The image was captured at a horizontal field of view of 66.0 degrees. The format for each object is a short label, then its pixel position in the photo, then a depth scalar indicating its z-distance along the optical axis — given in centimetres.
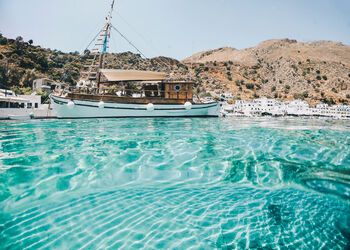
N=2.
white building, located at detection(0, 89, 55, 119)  2138
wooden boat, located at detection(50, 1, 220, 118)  2264
